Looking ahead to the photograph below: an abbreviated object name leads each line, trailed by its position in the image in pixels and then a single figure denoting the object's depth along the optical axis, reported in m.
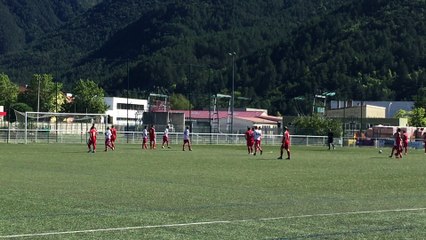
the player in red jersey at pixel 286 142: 37.97
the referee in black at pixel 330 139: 62.41
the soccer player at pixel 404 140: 47.66
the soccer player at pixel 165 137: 55.41
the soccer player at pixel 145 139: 54.48
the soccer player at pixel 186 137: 50.72
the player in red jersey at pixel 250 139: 46.38
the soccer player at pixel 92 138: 44.28
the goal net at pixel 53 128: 64.06
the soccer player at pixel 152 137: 53.69
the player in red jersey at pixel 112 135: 49.66
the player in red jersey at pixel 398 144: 44.31
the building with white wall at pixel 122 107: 166.00
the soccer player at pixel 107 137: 47.91
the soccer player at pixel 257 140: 45.42
